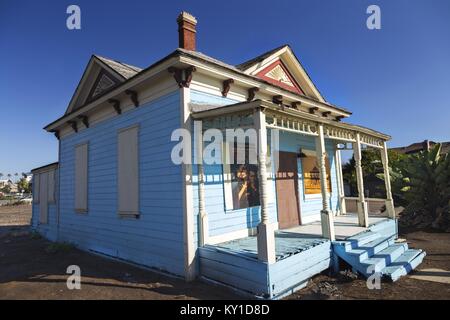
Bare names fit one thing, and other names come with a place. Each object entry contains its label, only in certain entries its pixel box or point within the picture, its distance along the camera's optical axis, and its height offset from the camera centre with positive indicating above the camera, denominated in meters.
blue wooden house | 5.77 +0.25
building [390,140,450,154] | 31.42 +4.40
